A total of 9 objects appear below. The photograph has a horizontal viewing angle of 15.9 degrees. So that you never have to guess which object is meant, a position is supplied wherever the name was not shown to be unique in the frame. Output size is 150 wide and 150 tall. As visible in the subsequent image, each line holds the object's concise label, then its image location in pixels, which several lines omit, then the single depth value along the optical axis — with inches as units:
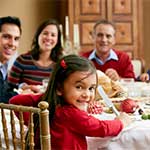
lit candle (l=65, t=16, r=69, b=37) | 213.6
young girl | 72.0
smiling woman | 152.0
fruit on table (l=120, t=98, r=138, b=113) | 88.4
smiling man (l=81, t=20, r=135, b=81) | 168.2
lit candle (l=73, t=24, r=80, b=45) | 210.8
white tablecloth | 72.8
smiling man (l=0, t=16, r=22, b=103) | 122.4
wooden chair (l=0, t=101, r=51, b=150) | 62.1
